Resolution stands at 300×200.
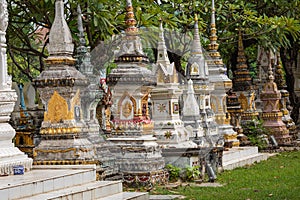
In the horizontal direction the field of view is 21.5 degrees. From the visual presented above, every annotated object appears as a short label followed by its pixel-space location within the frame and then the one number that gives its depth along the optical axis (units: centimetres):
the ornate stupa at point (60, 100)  1165
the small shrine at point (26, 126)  1396
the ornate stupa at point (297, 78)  2434
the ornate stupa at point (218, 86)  1695
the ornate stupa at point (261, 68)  2183
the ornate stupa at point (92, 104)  1215
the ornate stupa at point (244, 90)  1975
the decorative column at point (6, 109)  991
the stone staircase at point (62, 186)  884
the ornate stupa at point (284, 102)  2145
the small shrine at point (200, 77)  1501
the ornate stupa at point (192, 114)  1384
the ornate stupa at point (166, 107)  1340
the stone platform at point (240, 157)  1508
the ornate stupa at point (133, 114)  1231
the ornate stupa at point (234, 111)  1835
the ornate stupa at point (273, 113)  2045
